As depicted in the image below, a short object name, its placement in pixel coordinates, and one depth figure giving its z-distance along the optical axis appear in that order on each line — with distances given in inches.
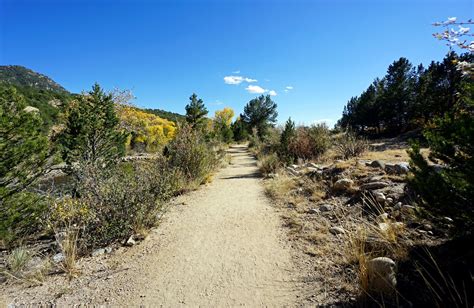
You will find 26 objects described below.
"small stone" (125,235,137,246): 149.8
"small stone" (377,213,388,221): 131.6
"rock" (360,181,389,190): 181.0
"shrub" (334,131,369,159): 343.3
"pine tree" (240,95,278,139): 1353.3
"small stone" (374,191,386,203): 161.6
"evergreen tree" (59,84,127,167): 325.7
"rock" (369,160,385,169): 226.9
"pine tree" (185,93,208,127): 934.4
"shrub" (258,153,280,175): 366.6
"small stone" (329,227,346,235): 142.1
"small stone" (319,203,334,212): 179.3
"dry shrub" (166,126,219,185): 297.1
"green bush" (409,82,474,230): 73.3
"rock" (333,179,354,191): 204.6
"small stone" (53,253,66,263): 126.9
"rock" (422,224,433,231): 117.3
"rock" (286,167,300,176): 301.3
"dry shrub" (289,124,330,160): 399.8
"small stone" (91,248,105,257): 137.0
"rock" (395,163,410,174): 198.9
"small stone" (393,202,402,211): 144.6
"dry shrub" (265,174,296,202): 236.8
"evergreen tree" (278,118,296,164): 400.7
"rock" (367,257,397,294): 83.7
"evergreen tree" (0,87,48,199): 176.9
